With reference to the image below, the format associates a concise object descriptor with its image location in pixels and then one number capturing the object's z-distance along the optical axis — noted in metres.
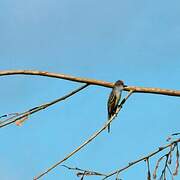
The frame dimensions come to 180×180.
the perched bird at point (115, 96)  12.20
